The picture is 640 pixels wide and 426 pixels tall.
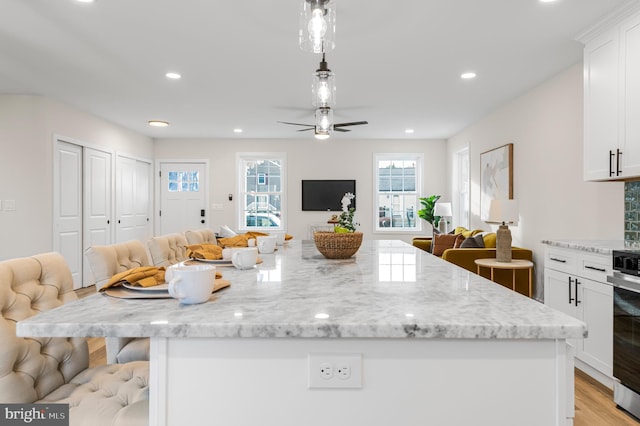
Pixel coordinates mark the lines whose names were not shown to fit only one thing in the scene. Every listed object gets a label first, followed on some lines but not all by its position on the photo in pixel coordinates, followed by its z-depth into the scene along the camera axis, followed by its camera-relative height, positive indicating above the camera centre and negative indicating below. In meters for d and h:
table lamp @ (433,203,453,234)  6.57 -0.06
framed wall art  4.91 +0.43
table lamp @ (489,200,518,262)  3.86 -0.22
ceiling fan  2.97 +0.69
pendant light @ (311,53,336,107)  2.12 +0.66
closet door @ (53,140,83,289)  5.05 +0.05
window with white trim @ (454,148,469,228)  6.72 +0.39
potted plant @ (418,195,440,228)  7.21 -0.05
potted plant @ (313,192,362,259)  1.89 -0.16
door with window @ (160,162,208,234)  7.75 +0.26
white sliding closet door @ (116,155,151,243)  6.58 +0.17
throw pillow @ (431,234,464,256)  5.52 -0.47
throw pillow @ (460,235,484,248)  4.57 -0.39
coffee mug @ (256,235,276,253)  2.17 -0.19
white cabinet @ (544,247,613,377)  2.42 -0.59
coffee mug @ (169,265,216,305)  0.97 -0.19
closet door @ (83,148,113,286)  5.71 +0.14
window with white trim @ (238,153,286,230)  7.82 +0.28
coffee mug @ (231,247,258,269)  1.58 -0.19
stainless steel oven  2.16 -0.67
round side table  3.71 -0.53
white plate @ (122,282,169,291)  1.10 -0.22
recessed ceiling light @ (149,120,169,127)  6.15 +1.33
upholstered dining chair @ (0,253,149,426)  1.01 -0.45
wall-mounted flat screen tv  7.61 +0.30
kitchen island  0.82 -0.33
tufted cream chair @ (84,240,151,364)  1.60 -0.27
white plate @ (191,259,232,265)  1.77 -0.23
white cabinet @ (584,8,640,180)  2.58 +0.73
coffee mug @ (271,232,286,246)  2.68 -0.21
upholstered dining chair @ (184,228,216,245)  2.87 -0.21
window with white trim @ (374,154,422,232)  7.79 +0.30
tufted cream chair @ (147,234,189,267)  2.29 -0.24
